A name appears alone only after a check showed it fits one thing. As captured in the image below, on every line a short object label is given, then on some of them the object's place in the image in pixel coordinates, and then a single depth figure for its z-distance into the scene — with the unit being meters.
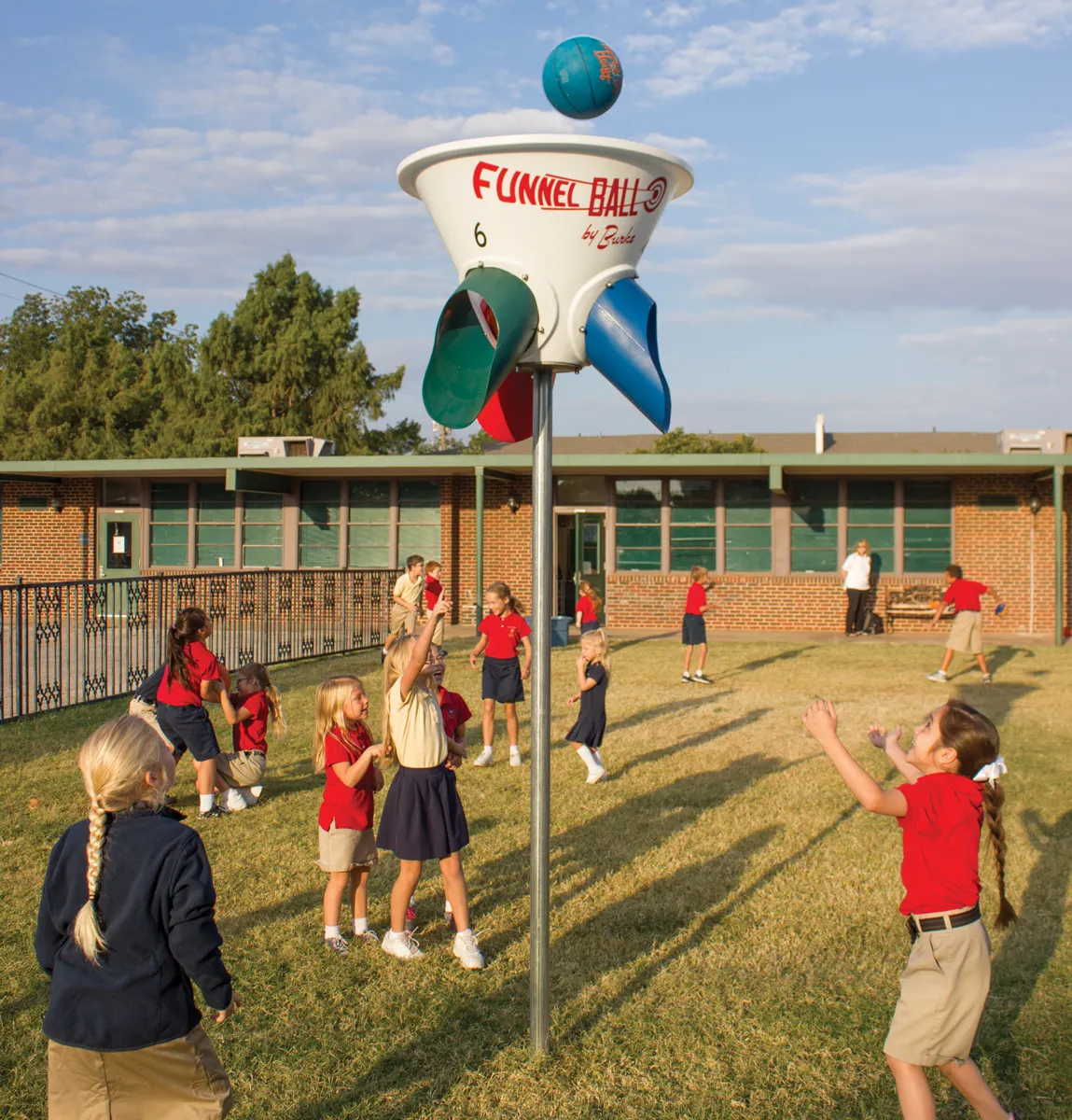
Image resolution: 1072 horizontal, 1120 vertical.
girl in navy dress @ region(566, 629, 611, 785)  8.40
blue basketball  3.80
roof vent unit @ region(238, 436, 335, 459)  21.92
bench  19.95
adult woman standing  19.20
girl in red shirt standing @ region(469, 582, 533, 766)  9.05
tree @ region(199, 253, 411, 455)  36.91
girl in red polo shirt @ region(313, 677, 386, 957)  5.11
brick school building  20.22
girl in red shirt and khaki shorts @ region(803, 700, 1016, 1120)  3.21
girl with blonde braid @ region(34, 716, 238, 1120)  2.67
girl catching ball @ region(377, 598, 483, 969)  4.80
